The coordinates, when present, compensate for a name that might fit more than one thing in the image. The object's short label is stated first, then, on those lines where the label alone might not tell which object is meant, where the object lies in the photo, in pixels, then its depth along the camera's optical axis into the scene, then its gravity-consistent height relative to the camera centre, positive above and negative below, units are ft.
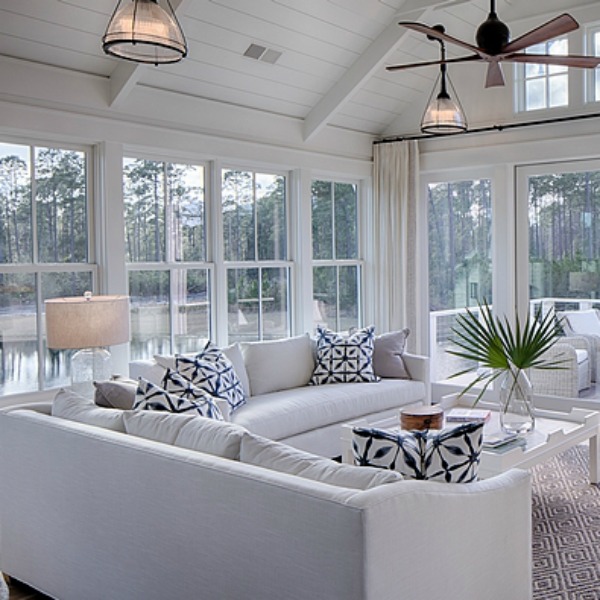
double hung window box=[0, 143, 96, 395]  13.96 +0.90
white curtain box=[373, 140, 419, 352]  21.72 +1.57
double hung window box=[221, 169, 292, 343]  18.47 +0.95
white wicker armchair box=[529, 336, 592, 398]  19.16 -2.30
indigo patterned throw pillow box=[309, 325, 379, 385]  16.66 -1.71
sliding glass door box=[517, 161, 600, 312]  19.03 +1.28
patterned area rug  9.78 -4.04
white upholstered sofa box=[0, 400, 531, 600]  6.10 -2.30
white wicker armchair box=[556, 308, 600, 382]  19.01 -1.24
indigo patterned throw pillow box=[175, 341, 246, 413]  13.24 -1.59
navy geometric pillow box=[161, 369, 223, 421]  10.60 -1.49
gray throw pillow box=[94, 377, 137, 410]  10.06 -1.46
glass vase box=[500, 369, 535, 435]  12.67 -2.14
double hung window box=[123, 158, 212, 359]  16.24 +0.83
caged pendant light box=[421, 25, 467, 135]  14.48 +3.45
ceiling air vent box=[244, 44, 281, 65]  16.22 +5.42
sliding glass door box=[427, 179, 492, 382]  20.98 +0.84
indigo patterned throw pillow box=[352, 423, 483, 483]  7.16 -1.68
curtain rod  18.54 +4.35
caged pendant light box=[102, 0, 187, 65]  8.64 +3.21
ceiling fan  11.08 +3.84
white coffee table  11.21 -2.68
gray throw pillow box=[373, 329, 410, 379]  17.47 -1.75
